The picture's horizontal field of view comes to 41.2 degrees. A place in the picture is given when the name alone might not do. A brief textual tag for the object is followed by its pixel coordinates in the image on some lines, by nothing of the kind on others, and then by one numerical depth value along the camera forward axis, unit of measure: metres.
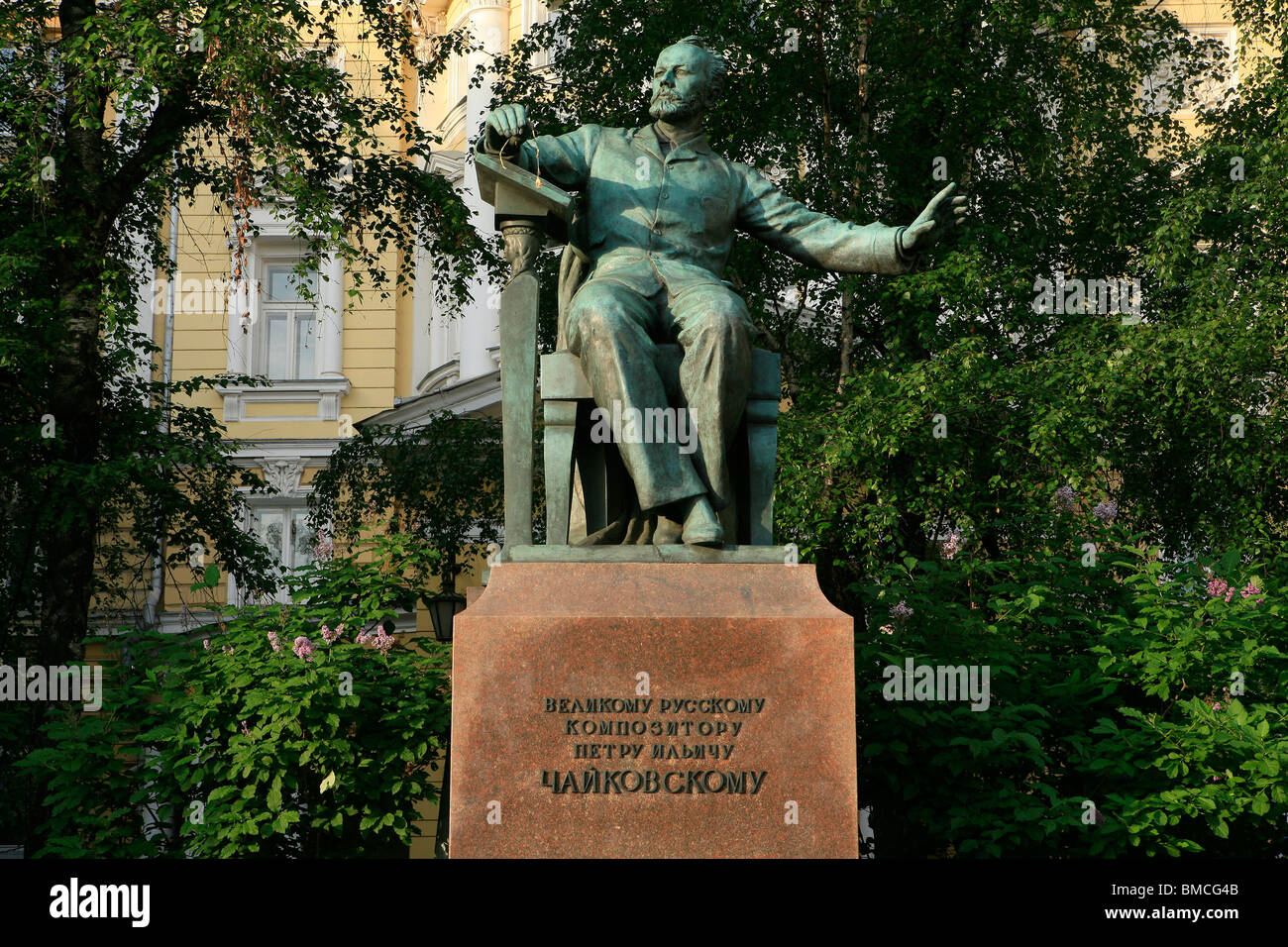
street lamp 11.69
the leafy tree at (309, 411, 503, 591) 16.20
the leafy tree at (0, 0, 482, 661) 11.89
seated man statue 6.20
